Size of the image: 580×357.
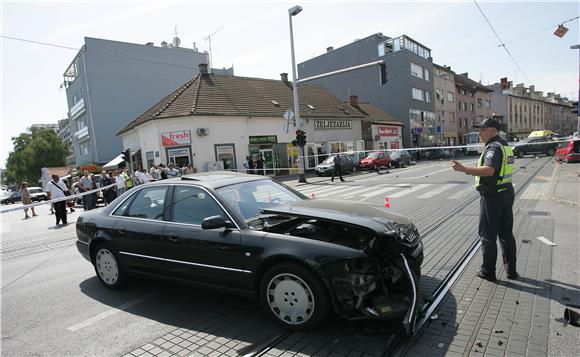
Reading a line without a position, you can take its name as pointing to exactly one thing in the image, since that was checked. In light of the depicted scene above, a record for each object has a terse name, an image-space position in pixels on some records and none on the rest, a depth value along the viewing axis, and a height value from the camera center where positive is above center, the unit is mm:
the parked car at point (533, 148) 32312 -1669
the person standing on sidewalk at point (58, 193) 12938 -961
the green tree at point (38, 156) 59969 +2227
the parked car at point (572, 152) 21281 -1526
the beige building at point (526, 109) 76125 +5122
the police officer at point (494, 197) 4332 -774
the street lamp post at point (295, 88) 21402 +3619
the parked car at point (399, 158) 31625 -1634
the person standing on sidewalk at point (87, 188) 16466 -1088
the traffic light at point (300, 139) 21703 +538
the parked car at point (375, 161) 29312 -1565
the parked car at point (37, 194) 35406 -2435
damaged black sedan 3342 -1004
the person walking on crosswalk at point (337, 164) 22044 -1153
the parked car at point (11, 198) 41409 -3149
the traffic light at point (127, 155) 21309 +407
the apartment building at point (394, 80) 47750 +8678
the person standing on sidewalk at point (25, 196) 16358 -1180
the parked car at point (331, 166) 25906 -1545
